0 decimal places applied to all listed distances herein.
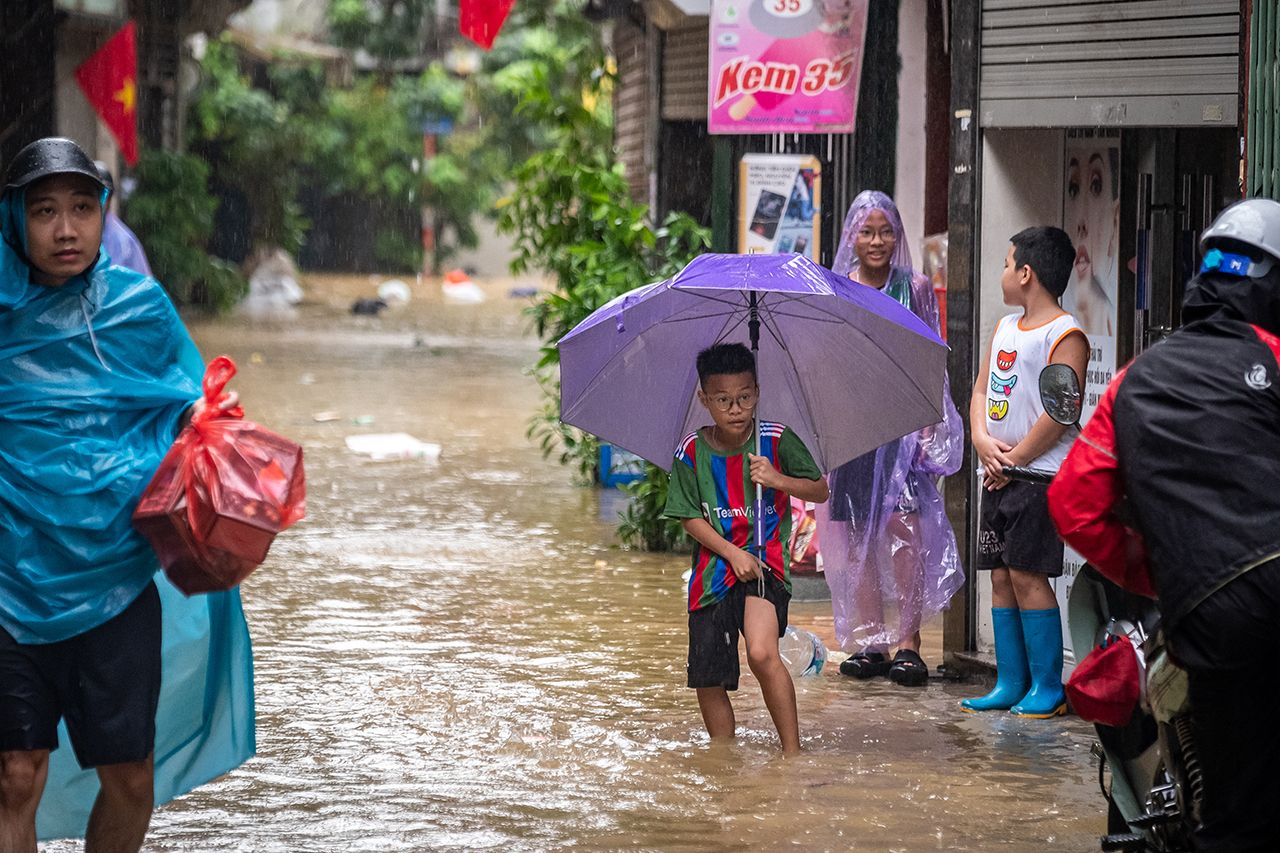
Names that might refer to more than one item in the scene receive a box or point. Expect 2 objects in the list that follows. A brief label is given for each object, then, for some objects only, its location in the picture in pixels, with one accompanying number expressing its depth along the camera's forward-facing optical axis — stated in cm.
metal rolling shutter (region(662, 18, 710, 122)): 2489
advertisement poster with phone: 1825
